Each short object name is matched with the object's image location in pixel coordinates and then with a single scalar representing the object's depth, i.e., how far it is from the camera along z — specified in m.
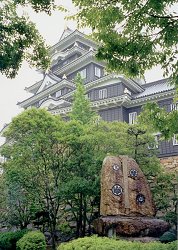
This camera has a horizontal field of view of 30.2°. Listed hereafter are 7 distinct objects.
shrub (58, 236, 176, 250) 8.09
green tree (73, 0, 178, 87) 6.17
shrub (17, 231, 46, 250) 12.57
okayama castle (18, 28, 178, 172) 24.53
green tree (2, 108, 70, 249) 14.32
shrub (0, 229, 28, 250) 14.70
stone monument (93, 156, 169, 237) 11.34
